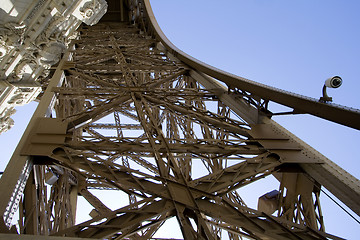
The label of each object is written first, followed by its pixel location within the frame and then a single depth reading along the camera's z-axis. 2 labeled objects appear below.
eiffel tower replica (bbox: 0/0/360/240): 4.65
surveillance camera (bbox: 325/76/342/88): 4.94
